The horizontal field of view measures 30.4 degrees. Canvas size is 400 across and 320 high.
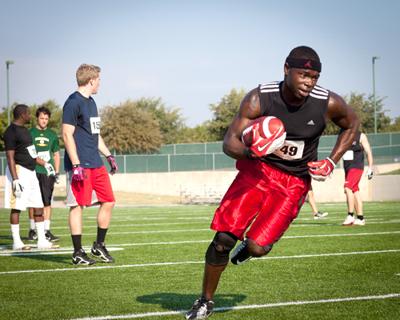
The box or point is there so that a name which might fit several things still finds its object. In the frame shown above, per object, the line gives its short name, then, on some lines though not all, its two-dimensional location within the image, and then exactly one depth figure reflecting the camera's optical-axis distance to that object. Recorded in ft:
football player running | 17.03
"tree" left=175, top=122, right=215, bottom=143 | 248.85
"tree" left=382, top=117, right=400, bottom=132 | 228.41
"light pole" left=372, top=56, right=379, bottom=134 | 168.38
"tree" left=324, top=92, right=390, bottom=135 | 211.00
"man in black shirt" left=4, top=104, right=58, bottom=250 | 33.37
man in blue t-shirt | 27.45
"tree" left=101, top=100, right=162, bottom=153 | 175.63
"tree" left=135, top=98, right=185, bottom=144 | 250.90
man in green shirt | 38.04
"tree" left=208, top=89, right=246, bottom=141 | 217.15
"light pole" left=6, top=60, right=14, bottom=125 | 150.71
